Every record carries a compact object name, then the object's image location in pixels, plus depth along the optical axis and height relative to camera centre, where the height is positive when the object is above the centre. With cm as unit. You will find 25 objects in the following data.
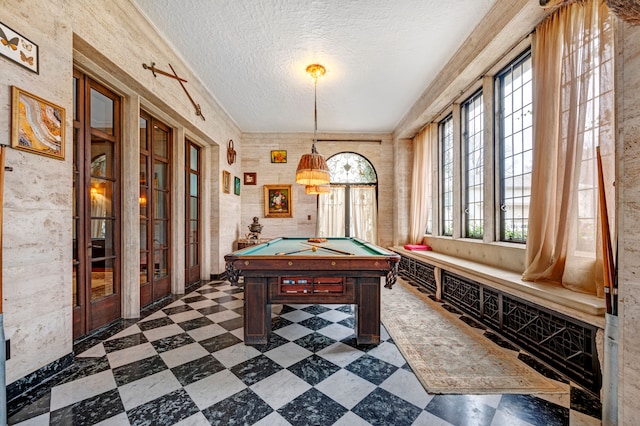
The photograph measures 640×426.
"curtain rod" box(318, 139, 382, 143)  655 +190
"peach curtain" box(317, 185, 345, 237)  662 +2
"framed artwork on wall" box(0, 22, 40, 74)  164 +113
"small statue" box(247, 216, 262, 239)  571 -34
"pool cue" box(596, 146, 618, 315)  150 -27
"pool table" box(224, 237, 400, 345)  238 -68
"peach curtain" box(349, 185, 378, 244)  663 +7
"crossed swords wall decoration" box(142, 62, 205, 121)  297 +172
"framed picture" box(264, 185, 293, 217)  651 +30
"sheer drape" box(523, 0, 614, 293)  200 +65
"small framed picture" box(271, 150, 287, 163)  651 +148
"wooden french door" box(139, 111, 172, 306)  352 +8
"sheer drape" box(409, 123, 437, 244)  537 +66
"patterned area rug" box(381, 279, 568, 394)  184 -127
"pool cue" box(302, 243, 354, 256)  261 -43
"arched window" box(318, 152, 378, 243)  662 +33
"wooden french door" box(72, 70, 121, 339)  252 +10
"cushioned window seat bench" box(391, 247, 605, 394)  181 -94
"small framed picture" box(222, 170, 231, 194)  540 +70
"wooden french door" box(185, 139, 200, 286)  462 +0
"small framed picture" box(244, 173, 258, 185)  654 +95
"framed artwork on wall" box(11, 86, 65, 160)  170 +65
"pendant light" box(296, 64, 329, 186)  321 +55
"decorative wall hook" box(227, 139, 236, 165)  562 +137
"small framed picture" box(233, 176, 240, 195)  602 +70
